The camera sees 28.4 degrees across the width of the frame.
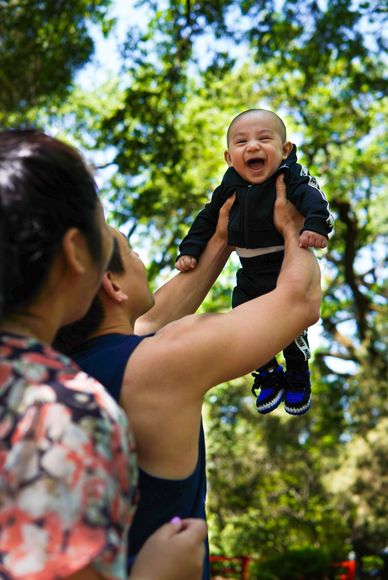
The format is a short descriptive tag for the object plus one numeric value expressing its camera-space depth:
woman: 1.19
